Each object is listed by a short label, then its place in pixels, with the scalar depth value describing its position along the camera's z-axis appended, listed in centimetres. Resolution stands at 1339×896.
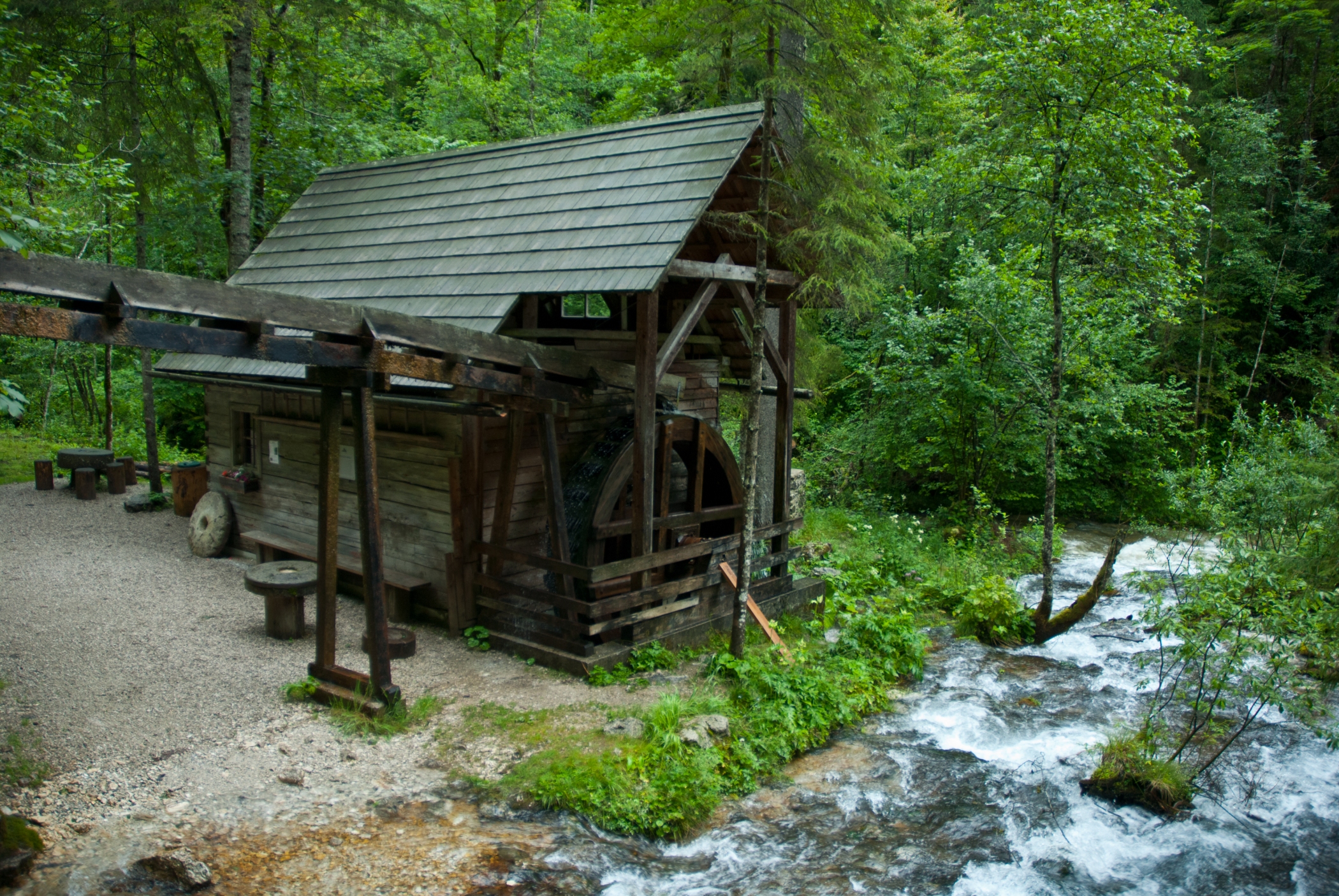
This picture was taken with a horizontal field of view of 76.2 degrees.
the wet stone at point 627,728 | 591
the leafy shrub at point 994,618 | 938
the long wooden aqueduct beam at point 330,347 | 434
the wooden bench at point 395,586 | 801
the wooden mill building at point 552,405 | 714
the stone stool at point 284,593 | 726
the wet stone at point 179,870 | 397
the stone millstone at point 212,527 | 1008
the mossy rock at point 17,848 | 384
